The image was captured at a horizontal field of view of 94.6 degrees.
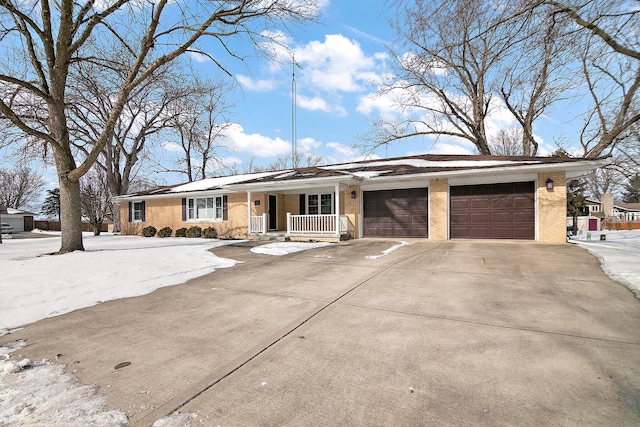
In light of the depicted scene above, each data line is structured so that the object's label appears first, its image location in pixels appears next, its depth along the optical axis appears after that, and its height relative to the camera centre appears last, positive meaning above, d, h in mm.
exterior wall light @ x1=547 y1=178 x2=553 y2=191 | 9960 +859
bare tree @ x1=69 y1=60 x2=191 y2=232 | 21138 +6540
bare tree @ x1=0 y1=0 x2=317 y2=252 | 8500 +4748
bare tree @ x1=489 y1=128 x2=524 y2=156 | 27236 +6478
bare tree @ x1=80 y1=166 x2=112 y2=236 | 21938 +1505
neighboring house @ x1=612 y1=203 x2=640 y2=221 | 41188 +83
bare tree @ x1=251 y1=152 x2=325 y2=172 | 38378 +6867
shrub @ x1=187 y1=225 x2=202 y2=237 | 15757 -956
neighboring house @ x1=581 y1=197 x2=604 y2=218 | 21362 -16
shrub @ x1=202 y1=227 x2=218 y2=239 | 15469 -1005
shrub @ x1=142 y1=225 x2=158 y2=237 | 17500 -969
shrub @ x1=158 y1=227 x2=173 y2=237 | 16812 -999
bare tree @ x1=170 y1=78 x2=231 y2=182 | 20828 +7561
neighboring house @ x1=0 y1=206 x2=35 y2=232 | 30516 -251
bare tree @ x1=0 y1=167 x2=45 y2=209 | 38938 +4008
